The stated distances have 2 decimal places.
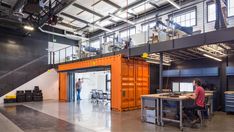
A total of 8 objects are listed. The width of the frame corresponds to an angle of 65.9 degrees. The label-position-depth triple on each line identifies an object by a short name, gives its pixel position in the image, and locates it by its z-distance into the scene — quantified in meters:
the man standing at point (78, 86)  13.63
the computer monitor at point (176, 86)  10.36
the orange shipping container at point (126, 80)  8.92
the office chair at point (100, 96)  13.13
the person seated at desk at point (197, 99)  5.64
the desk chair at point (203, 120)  5.74
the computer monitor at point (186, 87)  10.00
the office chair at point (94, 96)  12.96
